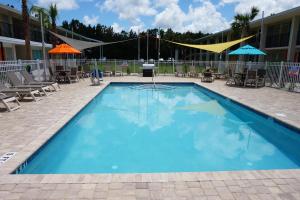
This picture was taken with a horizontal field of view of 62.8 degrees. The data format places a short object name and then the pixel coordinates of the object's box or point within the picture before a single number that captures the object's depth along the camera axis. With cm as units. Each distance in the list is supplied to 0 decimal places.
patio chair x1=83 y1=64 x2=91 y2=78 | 1760
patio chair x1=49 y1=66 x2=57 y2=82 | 1385
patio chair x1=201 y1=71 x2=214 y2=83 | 1583
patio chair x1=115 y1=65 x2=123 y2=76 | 2016
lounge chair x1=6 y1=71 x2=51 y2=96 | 882
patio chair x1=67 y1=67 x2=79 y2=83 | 1477
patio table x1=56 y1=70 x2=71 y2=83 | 1430
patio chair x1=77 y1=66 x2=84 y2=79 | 1636
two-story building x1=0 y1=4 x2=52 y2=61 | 1912
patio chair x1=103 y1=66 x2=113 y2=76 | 1947
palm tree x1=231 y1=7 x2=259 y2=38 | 2344
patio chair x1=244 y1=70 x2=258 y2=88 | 1303
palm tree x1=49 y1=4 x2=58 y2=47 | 2095
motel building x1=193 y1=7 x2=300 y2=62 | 1866
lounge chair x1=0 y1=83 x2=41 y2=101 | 780
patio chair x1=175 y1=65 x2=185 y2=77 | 1961
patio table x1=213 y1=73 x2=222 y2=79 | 1764
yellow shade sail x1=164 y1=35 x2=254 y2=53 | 1570
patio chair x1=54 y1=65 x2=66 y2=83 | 1433
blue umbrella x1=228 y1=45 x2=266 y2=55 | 1308
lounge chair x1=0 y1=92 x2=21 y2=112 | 696
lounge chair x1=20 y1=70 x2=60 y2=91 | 998
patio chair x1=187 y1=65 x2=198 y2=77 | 1886
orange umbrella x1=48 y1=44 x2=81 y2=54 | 1454
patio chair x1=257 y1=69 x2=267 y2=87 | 1314
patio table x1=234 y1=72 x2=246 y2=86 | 1358
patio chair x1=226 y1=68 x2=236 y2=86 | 1439
